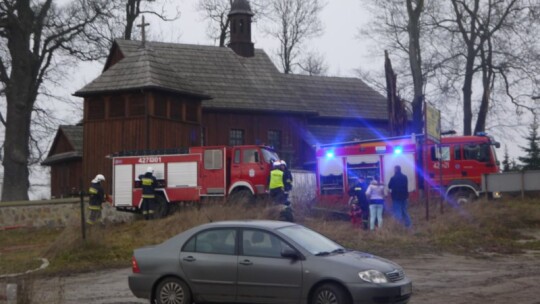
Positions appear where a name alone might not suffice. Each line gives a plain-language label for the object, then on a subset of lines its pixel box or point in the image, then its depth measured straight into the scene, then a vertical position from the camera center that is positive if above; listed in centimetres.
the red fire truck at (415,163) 2878 +136
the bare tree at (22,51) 3841 +771
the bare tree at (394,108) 4144 +483
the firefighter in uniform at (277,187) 2430 +44
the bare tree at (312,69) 7455 +1268
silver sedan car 1144 -104
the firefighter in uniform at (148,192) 2706 +39
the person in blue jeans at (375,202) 2239 -7
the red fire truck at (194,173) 2719 +104
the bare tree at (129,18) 4585 +1199
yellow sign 2315 +227
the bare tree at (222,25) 6259 +1432
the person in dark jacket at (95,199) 2605 +17
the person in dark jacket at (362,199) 2310 +2
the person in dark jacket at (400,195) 2239 +12
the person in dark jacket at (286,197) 2265 +13
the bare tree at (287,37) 6875 +1437
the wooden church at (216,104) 3834 +559
